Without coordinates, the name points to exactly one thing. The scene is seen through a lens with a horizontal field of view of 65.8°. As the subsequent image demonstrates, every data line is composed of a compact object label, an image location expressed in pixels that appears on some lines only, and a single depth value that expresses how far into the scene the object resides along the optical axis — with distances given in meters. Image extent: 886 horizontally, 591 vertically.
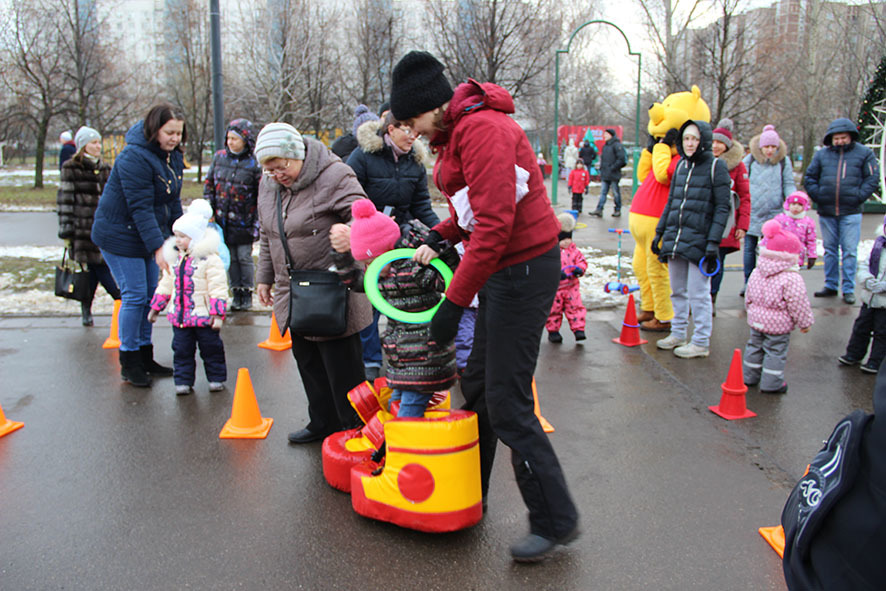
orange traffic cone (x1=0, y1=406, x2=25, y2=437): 4.41
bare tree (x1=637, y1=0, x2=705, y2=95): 22.00
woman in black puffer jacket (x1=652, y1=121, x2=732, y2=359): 5.73
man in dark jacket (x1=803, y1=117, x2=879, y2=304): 7.84
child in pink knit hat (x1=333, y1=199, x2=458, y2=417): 3.23
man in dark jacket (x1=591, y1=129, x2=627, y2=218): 16.80
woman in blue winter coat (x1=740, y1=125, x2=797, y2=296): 8.02
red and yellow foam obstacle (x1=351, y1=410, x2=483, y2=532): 2.98
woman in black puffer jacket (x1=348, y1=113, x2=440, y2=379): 5.04
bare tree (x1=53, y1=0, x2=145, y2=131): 24.44
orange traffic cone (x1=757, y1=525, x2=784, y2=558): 3.04
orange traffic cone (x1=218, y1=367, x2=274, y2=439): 4.38
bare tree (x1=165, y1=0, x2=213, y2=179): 26.03
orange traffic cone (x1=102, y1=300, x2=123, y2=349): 6.29
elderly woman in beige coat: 3.71
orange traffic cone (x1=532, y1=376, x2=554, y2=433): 4.41
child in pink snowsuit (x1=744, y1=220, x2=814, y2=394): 4.91
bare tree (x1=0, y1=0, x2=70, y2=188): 23.94
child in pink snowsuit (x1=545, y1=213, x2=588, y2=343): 6.34
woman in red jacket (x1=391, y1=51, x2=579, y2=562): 2.58
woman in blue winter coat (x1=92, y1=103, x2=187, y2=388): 4.93
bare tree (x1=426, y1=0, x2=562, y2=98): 20.69
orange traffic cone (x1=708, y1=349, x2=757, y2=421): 4.58
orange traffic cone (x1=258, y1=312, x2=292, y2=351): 6.31
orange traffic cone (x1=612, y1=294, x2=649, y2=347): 6.26
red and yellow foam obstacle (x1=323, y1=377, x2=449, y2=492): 3.53
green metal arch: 16.56
